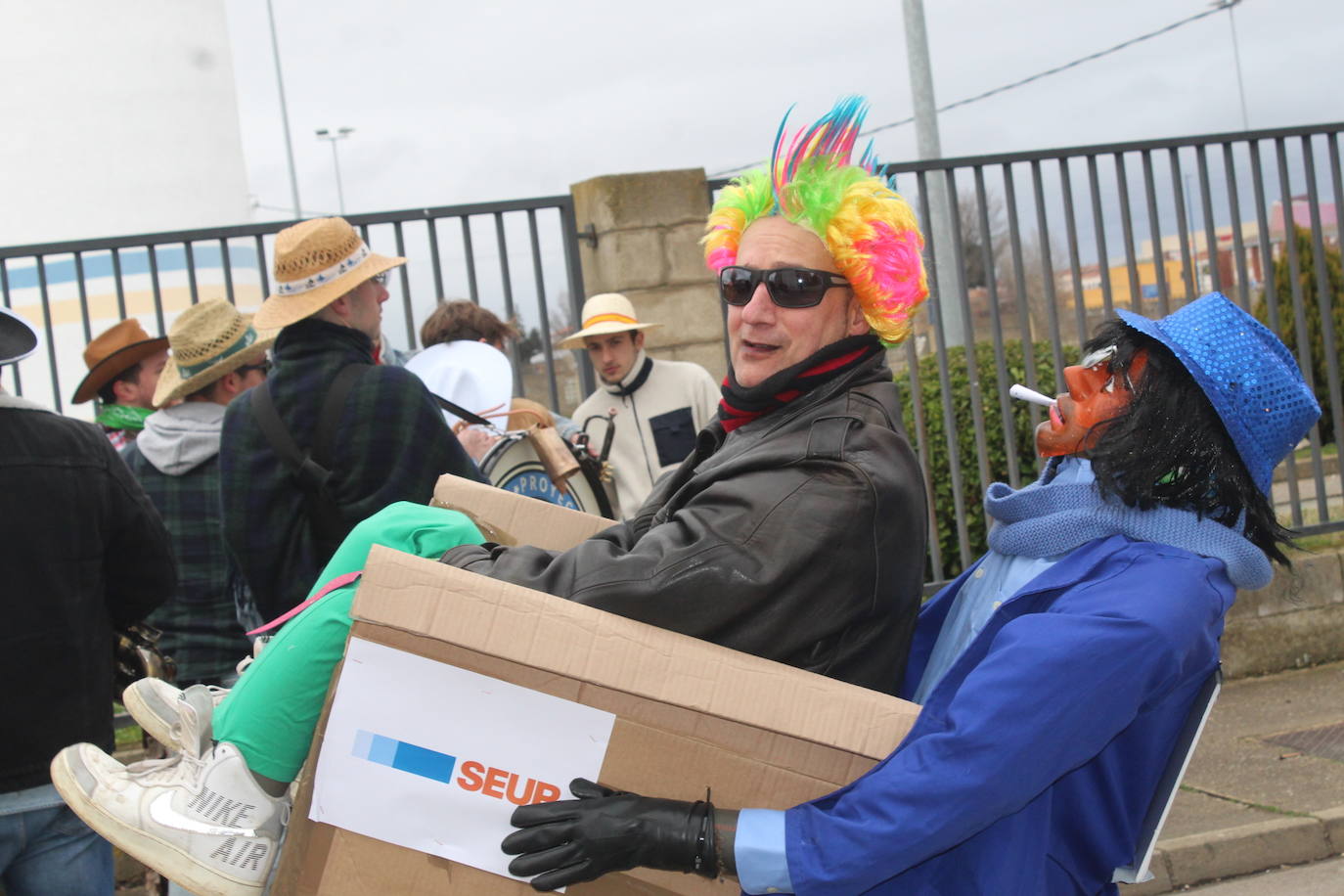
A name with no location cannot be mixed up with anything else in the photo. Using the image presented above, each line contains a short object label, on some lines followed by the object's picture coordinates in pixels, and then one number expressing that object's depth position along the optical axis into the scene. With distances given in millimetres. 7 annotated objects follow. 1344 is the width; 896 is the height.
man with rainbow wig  1876
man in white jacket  5129
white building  16031
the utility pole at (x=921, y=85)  12023
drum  3927
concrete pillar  5535
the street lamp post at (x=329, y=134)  35478
